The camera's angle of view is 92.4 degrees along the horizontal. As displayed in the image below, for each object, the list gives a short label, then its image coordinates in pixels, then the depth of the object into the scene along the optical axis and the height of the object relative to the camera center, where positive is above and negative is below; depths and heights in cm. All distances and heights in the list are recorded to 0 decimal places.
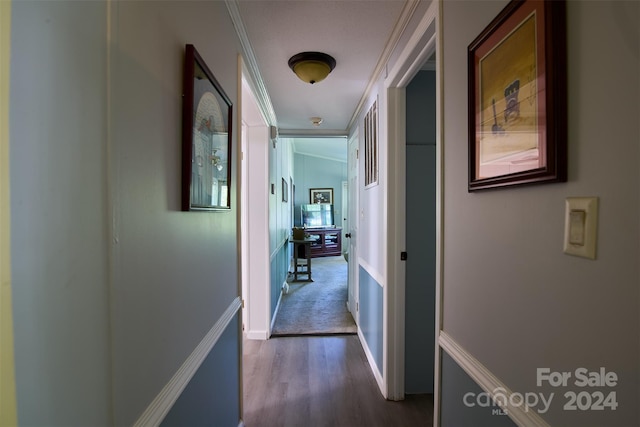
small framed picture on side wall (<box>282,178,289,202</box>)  490 +39
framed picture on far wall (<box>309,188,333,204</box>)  882 +53
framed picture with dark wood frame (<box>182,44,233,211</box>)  97 +27
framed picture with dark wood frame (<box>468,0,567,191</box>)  63 +28
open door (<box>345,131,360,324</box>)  339 -15
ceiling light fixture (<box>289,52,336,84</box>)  194 +96
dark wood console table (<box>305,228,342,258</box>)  836 -80
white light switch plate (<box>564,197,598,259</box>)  57 -2
